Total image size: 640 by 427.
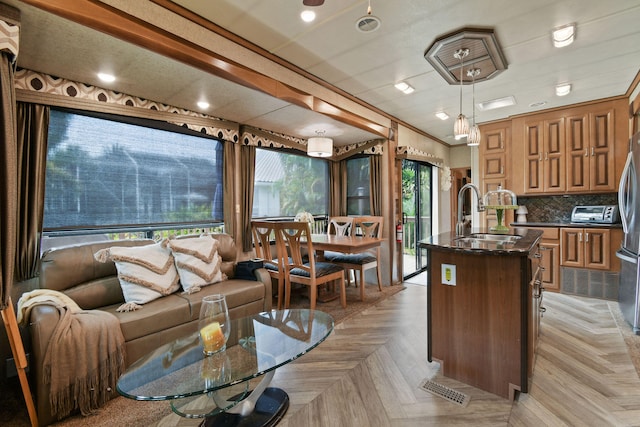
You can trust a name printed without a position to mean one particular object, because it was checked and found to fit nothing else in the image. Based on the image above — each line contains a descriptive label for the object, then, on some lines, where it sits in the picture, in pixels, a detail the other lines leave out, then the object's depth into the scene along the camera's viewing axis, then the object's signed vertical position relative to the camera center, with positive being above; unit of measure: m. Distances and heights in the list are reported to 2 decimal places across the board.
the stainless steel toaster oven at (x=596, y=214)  3.76 -0.01
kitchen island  1.80 -0.64
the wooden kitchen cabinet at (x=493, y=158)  4.62 +0.88
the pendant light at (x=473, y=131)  2.80 +0.77
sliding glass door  5.38 +0.04
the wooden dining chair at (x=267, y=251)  3.44 -0.46
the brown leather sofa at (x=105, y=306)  1.64 -0.68
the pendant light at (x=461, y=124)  2.63 +0.82
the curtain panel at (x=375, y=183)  4.55 +0.47
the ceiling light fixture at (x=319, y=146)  3.92 +0.89
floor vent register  1.83 -1.16
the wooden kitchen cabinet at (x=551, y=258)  4.01 -0.61
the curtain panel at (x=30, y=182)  2.12 +0.23
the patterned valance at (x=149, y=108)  2.24 +0.99
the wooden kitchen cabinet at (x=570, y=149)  3.82 +0.88
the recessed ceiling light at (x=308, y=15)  2.07 +1.41
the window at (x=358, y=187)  4.86 +0.45
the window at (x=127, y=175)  2.44 +0.38
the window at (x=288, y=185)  4.09 +0.44
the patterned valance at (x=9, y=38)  1.50 +0.90
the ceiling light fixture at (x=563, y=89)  3.40 +1.46
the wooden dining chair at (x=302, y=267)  3.22 -0.63
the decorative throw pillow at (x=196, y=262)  2.59 -0.44
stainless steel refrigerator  2.81 -0.27
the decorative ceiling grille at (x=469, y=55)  2.35 +1.41
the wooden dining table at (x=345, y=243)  3.36 -0.35
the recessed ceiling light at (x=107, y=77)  2.29 +1.07
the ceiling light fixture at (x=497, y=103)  3.81 +1.46
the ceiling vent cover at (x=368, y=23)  2.15 +1.41
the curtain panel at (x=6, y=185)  1.50 +0.15
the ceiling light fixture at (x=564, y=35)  2.30 +1.42
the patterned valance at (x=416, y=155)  4.57 +0.97
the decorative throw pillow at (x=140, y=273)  2.27 -0.47
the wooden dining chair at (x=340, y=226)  4.46 -0.20
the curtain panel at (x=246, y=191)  3.67 +0.28
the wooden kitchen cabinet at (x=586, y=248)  3.69 -0.45
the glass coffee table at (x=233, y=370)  1.30 -0.74
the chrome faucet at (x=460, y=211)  2.58 +0.02
